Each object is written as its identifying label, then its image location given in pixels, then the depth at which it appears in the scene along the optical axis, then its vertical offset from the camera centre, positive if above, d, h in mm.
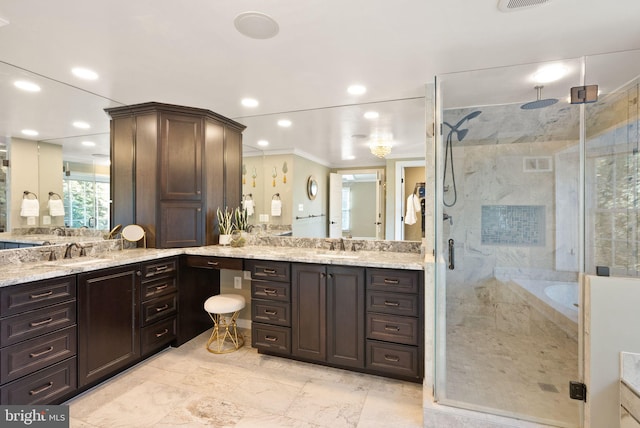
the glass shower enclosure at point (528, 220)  1862 -63
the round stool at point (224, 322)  2602 -1094
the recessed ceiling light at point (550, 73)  1994 +968
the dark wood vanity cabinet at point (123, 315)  2047 -804
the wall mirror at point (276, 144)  2361 +679
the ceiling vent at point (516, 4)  1431 +1017
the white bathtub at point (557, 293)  1961 -682
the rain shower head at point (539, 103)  2345 +929
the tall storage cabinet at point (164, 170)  2826 +409
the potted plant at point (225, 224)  3143 -132
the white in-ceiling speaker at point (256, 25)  1563 +1030
